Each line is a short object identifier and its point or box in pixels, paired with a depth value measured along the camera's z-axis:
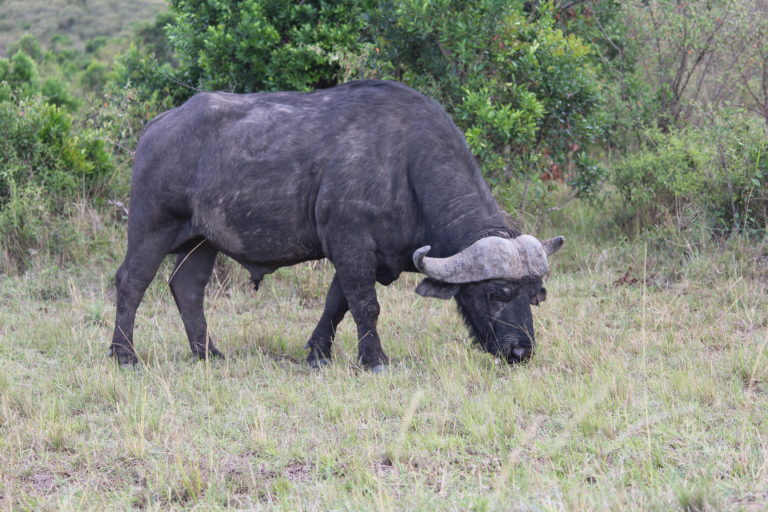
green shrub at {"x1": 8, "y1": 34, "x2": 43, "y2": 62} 28.30
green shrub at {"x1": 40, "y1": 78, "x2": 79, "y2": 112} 20.47
